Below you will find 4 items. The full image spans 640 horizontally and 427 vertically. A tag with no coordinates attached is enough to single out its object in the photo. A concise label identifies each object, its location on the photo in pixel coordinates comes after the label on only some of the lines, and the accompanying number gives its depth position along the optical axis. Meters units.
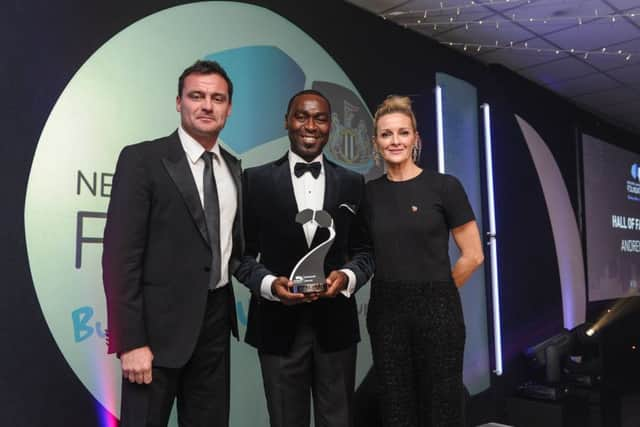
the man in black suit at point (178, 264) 1.56
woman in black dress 1.86
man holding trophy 1.71
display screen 6.22
